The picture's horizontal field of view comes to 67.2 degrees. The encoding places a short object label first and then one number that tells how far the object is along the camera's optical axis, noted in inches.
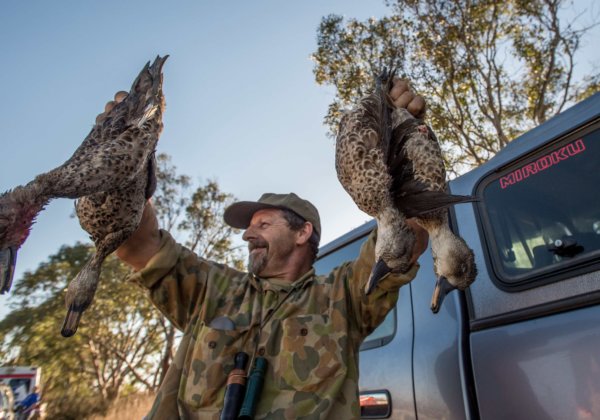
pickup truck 66.9
